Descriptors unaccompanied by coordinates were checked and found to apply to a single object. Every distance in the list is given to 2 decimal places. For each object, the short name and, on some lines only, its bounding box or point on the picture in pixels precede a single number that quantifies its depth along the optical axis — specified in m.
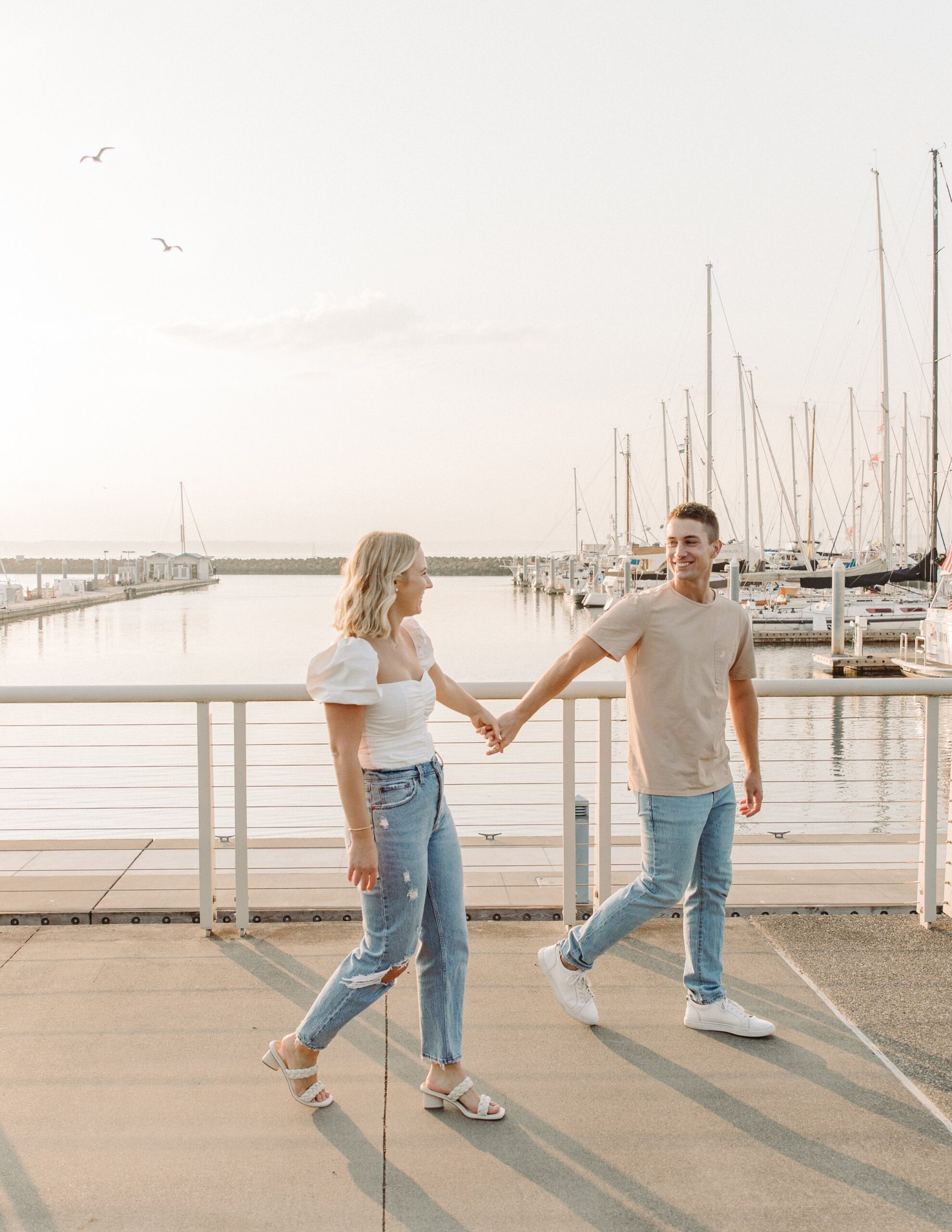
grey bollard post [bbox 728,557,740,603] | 37.16
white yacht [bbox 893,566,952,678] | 24.89
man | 2.98
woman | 2.47
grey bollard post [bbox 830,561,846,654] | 30.93
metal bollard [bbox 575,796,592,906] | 4.11
